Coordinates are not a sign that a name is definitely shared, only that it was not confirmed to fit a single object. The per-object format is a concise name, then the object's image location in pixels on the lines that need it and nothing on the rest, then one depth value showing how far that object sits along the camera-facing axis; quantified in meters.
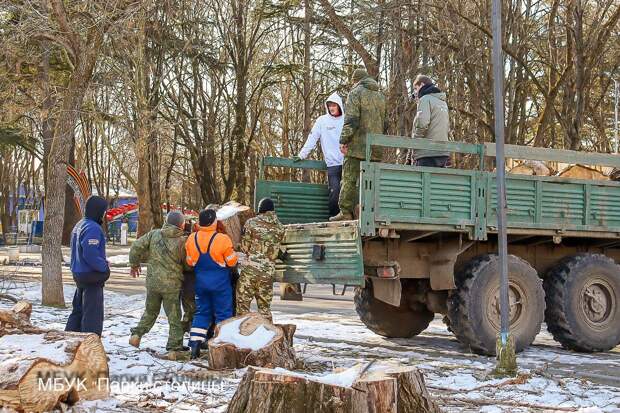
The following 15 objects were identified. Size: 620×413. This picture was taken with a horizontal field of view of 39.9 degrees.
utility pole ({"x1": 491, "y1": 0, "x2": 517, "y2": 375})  8.06
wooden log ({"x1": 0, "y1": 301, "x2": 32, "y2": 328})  8.10
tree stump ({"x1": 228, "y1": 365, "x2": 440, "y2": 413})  5.16
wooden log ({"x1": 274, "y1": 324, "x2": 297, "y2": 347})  8.90
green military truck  9.08
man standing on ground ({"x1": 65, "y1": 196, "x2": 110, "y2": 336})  8.43
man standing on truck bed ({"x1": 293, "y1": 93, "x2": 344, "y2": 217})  10.58
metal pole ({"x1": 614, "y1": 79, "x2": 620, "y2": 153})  23.81
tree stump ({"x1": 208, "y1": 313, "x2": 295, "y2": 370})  8.22
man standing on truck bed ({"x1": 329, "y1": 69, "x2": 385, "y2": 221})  9.85
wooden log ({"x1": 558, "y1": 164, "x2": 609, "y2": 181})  10.64
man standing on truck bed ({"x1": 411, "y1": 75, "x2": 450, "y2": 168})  9.98
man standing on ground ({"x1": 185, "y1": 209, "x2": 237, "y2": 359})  9.08
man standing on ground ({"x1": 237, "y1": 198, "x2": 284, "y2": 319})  9.38
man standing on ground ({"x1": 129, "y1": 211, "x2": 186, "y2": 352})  9.20
